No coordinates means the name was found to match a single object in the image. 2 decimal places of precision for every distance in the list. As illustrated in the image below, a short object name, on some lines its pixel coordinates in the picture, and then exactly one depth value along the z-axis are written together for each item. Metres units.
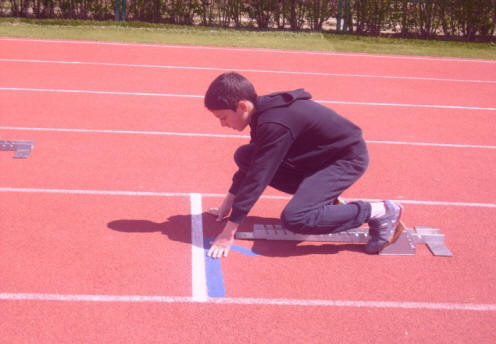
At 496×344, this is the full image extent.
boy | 3.64
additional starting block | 5.80
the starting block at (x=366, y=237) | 4.18
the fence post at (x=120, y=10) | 15.84
